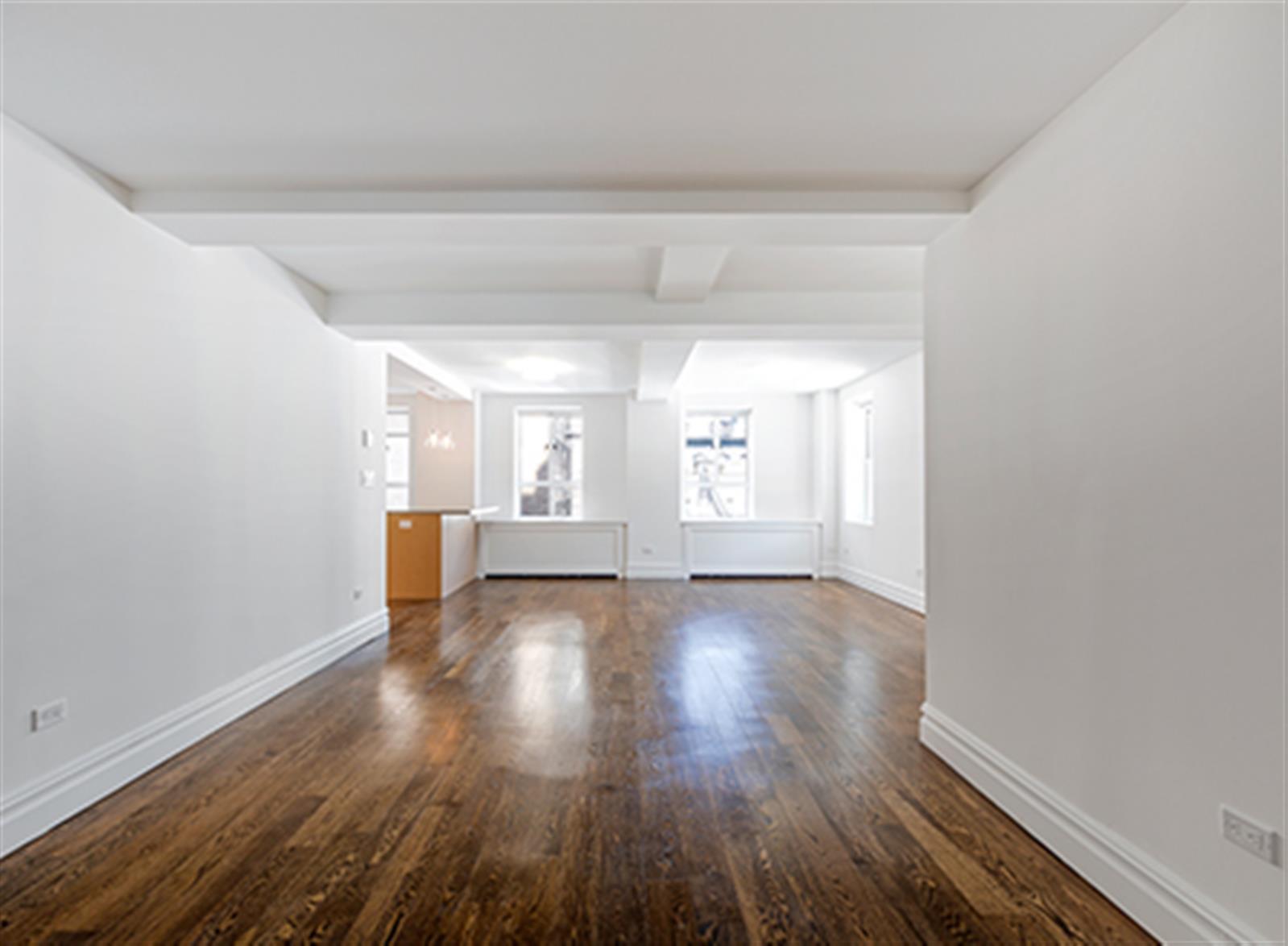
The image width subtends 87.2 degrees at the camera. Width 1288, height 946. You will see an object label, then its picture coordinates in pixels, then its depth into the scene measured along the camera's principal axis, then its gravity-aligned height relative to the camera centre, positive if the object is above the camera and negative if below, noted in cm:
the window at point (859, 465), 811 +20
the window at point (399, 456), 948 +33
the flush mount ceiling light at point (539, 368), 704 +122
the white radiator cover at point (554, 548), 890 -90
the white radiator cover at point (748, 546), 892 -91
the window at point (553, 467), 955 +19
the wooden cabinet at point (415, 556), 703 -80
